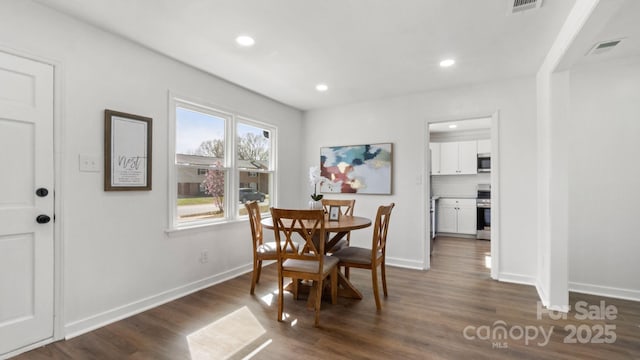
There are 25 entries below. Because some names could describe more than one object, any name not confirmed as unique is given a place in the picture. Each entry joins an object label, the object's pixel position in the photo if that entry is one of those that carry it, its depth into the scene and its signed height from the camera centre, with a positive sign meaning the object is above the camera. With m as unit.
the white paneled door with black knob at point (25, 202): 2.06 -0.15
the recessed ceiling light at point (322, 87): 3.98 +1.23
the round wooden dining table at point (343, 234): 2.92 -0.57
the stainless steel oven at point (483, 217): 6.33 -0.76
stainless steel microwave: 6.59 +0.39
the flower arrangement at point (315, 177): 3.39 +0.04
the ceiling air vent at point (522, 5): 2.12 +1.24
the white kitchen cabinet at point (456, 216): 6.62 -0.77
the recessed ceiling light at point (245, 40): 2.69 +1.25
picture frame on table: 3.34 -0.35
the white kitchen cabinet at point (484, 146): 6.57 +0.74
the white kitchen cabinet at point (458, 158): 6.72 +0.52
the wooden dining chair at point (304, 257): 2.57 -0.66
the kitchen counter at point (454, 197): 6.84 -0.36
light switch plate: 2.43 +0.14
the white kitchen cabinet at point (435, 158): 7.02 +0.52
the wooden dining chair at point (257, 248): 3.22 -0.72
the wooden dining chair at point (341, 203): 4.03 -0.30
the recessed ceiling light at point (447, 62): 3.18 +1.25
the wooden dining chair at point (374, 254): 2.87 -0.73
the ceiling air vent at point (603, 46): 2.77 +1.25
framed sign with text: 2.58 +0.26
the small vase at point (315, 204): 3.40 -0.26
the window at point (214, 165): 3.33 +0.20
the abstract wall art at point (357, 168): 4.55 +0.20
